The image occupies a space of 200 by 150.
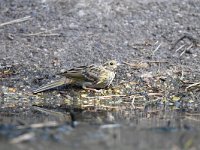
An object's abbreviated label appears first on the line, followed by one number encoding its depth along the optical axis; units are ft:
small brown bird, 37.68
